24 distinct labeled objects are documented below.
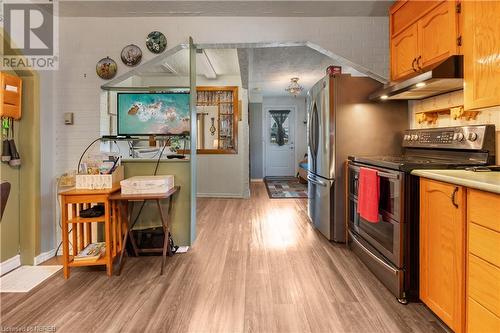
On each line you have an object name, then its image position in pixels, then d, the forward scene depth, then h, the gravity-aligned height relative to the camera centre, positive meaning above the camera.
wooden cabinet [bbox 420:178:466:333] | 1.43 -0.50
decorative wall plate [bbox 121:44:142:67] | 2.81 +1.06
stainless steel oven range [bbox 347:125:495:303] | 1.85 -0.27
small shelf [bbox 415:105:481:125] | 2.10 +0.39
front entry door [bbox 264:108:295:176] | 9.11 +0.61
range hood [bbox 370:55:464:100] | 1.81 +0.58
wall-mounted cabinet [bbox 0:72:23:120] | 2.22 +0.54
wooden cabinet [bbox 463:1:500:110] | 1.54 +0.62
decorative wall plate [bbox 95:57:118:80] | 2.80 +0.93
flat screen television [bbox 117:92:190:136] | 2.82 +0.48
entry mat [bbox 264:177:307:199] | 6.02 -0.67
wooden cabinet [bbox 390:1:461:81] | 1.89 +0.97
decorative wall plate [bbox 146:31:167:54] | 2.81 +1.19
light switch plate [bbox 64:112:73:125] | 2.77 +0.42
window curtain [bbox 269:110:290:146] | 9.10 +1.29
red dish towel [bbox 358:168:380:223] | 2.14 -0.26
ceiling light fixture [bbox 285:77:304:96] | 6.38 +1.74
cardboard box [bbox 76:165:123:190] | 2.33 -0.17
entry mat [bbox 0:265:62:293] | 2.11 -0.94
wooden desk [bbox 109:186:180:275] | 2.29 -0.50
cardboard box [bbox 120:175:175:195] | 2.34 -0.20
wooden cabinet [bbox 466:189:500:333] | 1.21 -0.46
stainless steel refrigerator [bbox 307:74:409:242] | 2.96 +0.35
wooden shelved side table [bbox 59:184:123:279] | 2.22 -0.48
